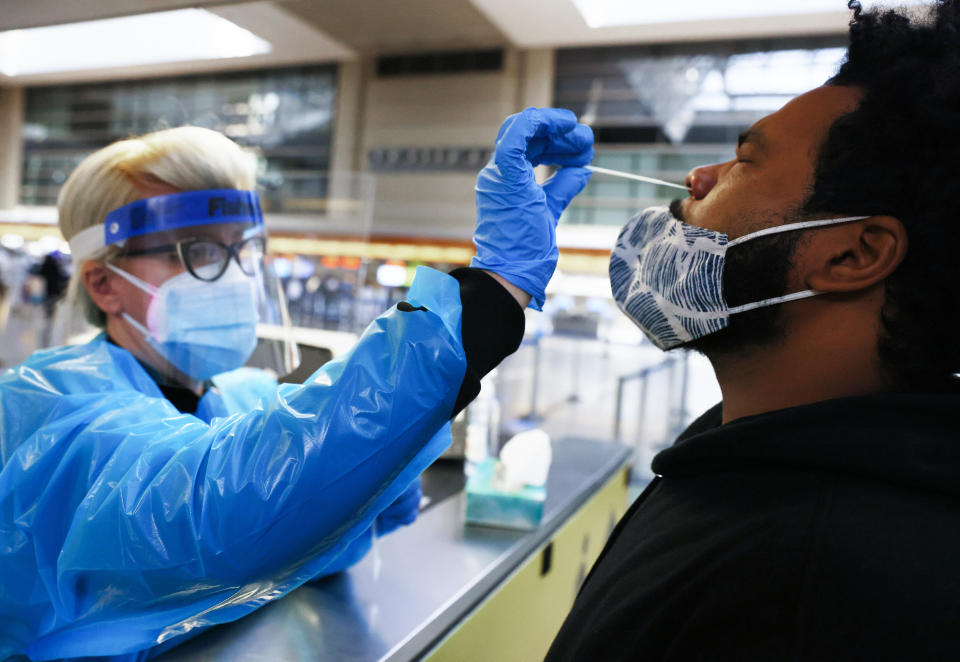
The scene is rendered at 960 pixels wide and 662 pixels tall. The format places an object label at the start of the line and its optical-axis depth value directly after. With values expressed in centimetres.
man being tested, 66
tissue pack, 181
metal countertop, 118
